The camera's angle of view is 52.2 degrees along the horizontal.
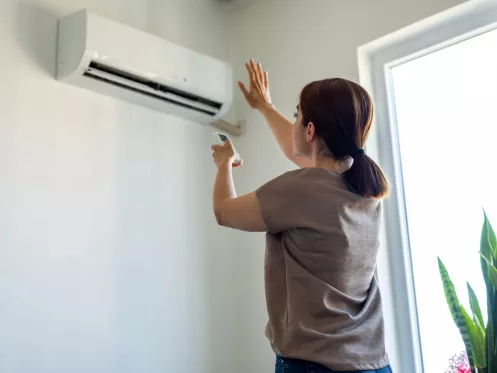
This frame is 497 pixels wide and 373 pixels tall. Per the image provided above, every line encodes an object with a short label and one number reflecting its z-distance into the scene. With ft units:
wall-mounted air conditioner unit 5.56
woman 3.39
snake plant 4.55
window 5.60
